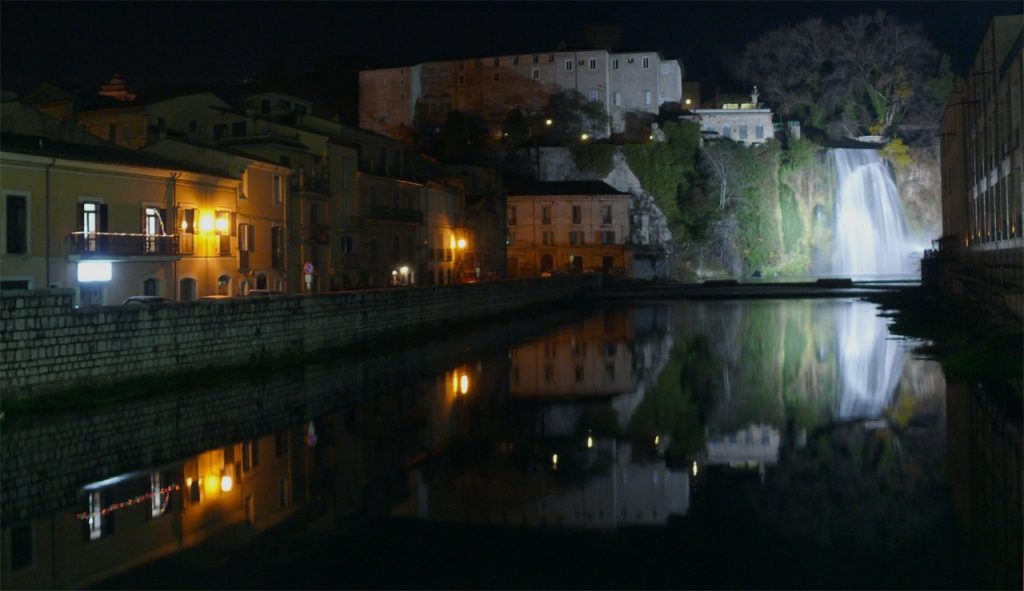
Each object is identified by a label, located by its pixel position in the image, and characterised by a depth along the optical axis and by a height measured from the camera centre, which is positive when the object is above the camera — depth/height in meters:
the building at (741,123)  90.31 +15.57
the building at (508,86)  87.00 +19.11
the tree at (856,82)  100.62 +21.95
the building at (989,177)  28.20 +3.91
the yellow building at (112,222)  24.78 +2.18
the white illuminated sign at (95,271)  26.83 +0.70
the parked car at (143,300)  27.24 -0.15
